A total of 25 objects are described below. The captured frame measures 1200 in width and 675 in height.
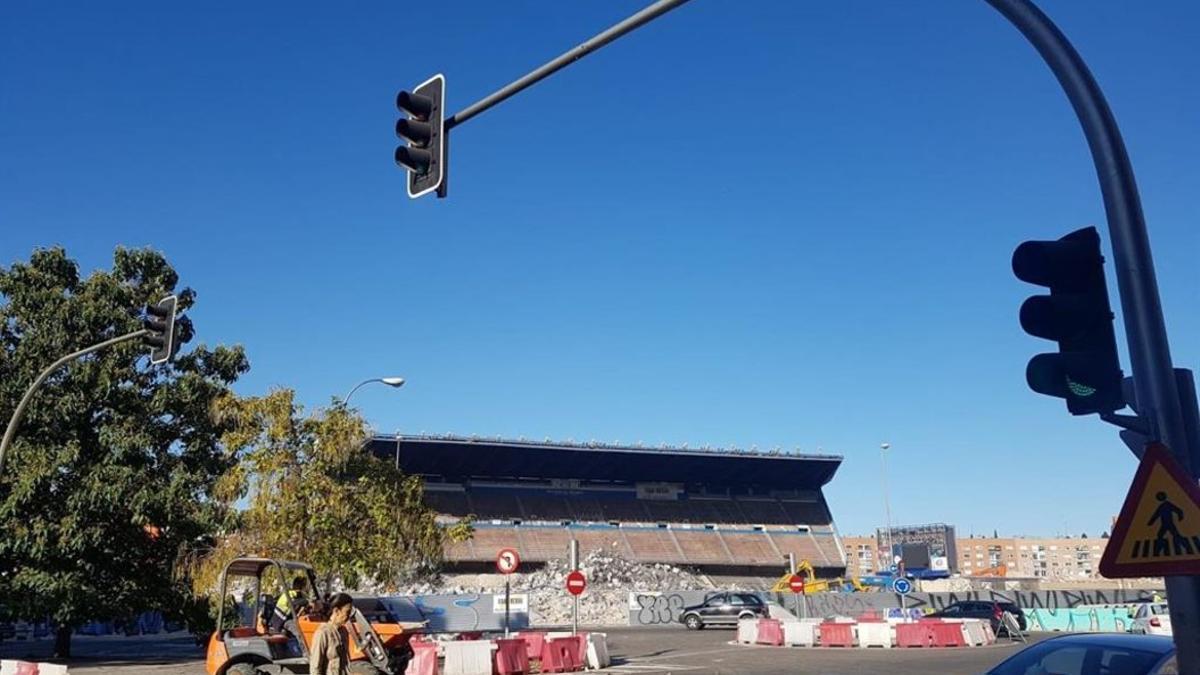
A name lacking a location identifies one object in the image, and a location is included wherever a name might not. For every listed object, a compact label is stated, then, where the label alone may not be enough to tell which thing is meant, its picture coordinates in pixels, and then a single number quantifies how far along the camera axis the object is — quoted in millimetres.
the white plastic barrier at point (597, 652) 23562
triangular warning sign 4637
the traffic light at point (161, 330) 15234
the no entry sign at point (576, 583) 24500
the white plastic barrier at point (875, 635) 29641
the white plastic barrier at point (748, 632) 32719
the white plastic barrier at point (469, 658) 20969
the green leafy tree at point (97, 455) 27422
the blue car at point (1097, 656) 7961
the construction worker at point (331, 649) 11023
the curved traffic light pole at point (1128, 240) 5020
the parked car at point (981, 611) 36594
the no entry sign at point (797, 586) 45031
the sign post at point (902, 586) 35469
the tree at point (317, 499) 24062
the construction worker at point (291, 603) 15716
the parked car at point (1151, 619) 28328
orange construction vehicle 14820
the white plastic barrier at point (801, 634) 31031
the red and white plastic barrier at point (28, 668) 16312
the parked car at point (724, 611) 43781
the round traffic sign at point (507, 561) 23312
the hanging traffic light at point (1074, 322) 5305
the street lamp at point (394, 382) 28141
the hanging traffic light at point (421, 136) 7746
